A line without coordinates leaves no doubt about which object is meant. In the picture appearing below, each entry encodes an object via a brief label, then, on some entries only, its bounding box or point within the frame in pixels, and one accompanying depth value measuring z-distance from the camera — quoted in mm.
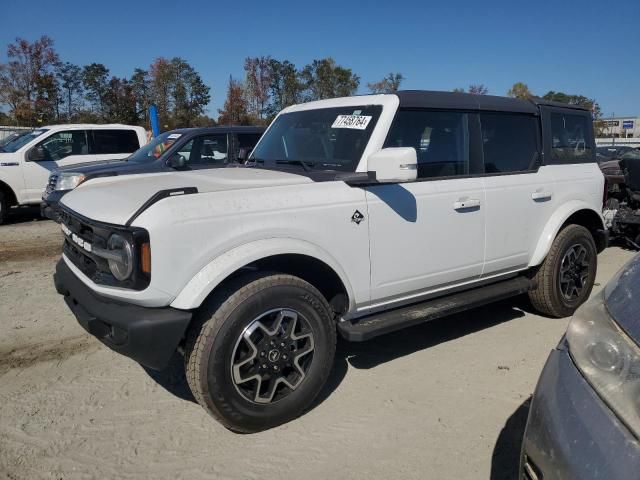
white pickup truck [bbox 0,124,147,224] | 10461
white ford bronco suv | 2736
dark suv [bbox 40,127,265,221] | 7992
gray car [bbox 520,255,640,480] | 1479
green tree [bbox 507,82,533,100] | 55125
